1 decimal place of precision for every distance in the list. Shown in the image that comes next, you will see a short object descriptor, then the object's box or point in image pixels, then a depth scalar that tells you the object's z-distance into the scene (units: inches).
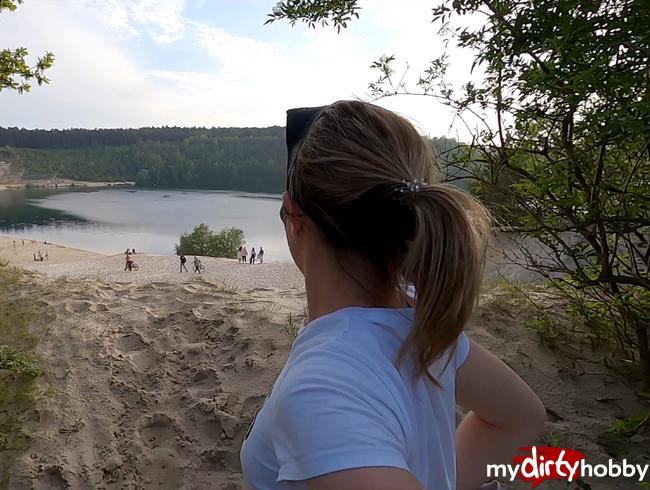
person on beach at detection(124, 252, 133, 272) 682.2
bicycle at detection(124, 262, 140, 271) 677.4
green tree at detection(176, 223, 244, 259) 1316.7
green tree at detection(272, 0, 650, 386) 64.7
